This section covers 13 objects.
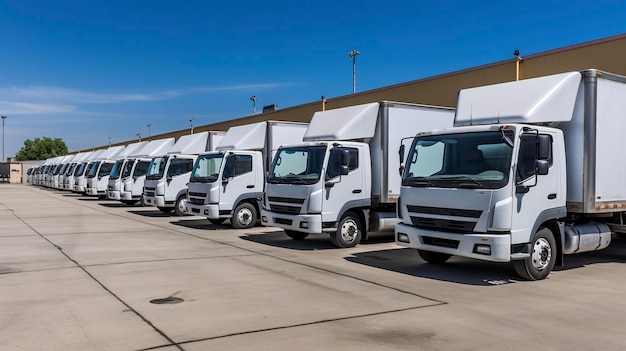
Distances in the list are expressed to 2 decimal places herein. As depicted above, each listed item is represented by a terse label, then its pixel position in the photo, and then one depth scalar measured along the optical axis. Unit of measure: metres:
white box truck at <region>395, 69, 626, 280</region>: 7.62
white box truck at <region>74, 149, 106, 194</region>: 35.19
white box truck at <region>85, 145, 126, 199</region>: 30.76
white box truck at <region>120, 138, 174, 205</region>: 23.38
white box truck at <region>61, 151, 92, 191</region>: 38.53
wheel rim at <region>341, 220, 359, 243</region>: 11.53
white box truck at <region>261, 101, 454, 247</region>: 11.09
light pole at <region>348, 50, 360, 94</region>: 38.05
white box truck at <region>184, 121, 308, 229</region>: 15.08
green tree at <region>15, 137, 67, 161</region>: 110.11
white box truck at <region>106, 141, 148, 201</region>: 24.91
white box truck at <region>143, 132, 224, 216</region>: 19.17
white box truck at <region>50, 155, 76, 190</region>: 42.91
